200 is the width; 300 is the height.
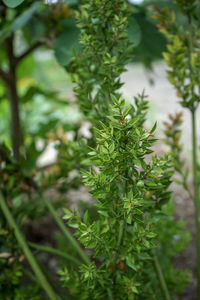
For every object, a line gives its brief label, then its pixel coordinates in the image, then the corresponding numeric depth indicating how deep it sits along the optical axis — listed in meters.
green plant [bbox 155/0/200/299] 0.69
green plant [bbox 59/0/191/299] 0.43
